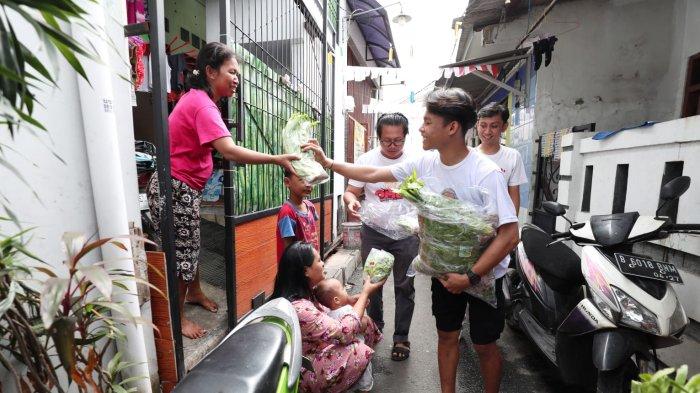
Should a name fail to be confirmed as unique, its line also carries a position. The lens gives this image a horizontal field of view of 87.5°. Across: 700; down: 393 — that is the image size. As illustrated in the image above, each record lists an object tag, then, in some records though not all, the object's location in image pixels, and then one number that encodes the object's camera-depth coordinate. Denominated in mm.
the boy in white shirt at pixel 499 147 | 3201
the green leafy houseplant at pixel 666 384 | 873
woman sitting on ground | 2066
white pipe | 1638
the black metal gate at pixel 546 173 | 6086
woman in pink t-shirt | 2367
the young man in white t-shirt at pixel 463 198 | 1959
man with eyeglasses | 3156
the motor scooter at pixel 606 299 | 1905
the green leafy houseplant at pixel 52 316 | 769
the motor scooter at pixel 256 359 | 1109
